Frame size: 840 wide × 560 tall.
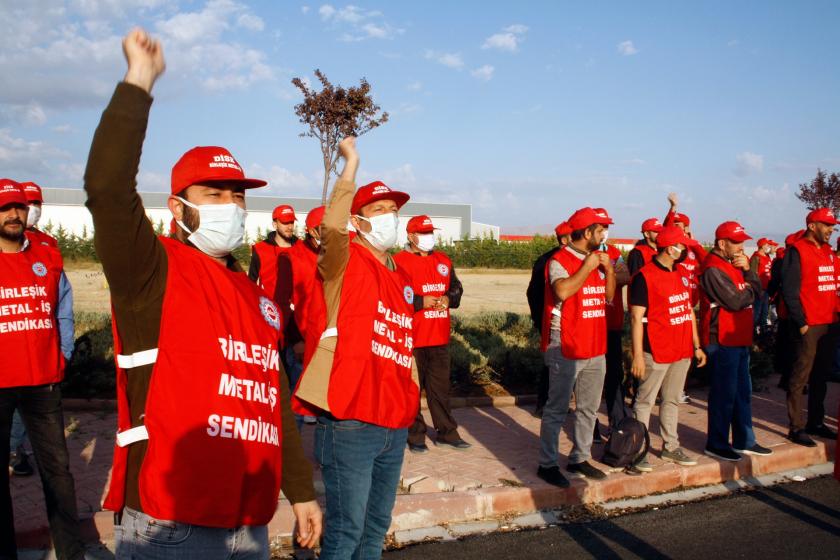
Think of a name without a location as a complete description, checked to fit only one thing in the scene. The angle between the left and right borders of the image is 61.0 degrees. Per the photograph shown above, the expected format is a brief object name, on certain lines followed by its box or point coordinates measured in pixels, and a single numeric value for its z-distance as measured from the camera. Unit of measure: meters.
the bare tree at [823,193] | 27.44
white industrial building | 54.41
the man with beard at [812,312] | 7.64
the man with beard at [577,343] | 5.86
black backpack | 6.25
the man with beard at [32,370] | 4.27
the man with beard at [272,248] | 7.20
